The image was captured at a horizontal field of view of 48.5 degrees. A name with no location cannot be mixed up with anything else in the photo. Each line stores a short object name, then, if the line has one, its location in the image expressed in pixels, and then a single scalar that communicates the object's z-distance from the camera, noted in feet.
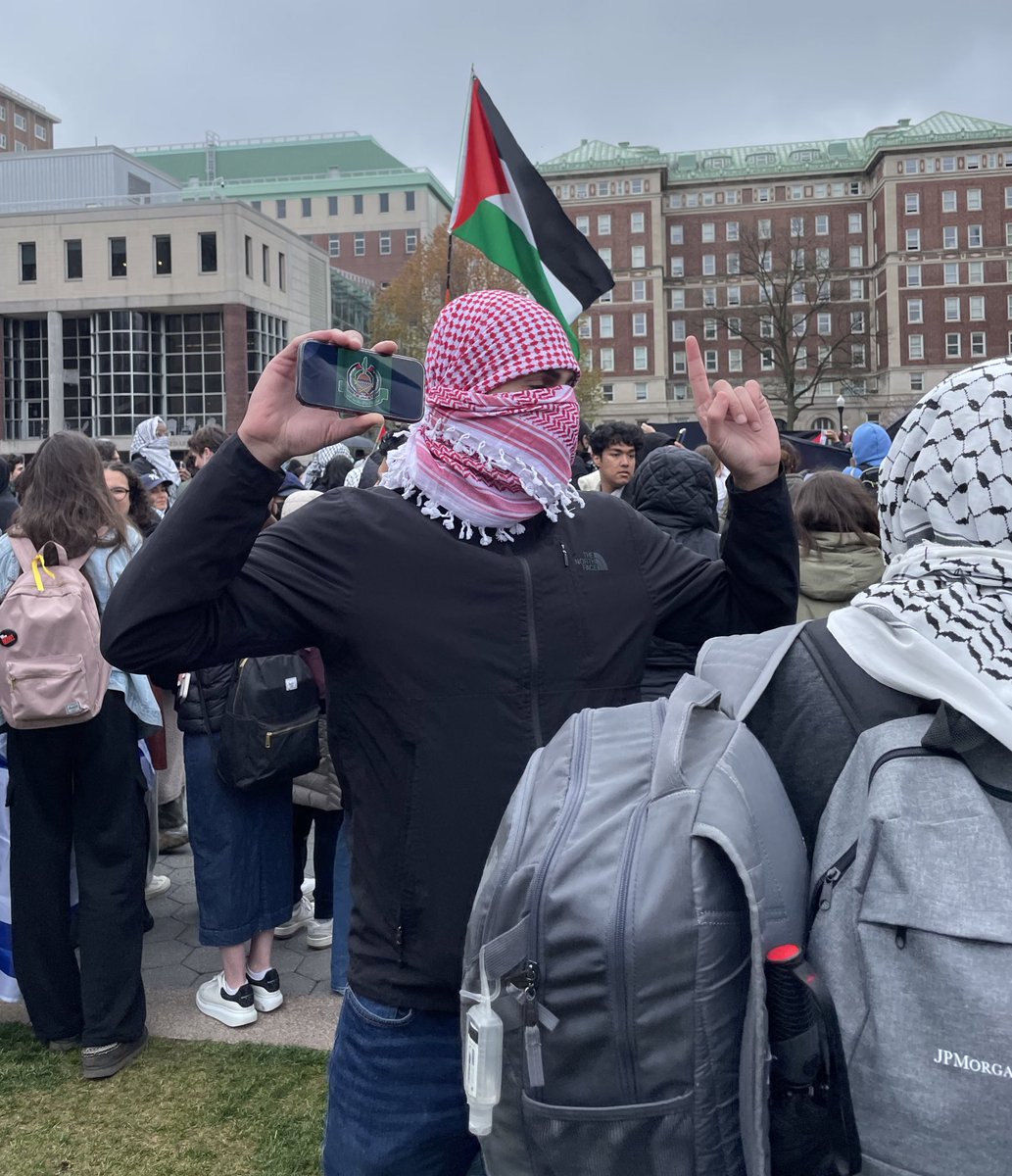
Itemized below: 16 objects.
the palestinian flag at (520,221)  20.40
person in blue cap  27.81
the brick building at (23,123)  351.25
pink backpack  12.65
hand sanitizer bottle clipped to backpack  4.44
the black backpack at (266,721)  13.75
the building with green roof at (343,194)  302.86
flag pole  20.49
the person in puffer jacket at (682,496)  16.03
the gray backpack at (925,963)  3.74
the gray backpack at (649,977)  4.17
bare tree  208.33
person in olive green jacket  13.51
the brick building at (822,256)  272.10
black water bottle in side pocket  4.01
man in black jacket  6.51
